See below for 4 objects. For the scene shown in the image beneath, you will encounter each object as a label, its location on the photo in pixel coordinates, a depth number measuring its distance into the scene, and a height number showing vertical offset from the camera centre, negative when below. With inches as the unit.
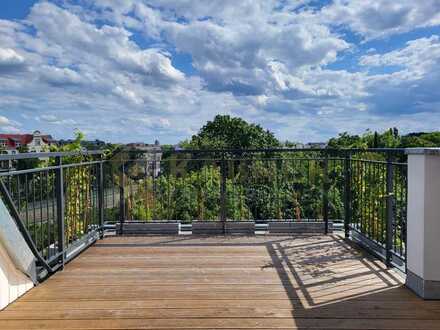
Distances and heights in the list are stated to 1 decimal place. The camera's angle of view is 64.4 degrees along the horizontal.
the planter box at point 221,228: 182.2 -37.0
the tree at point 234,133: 922.7 +66.0
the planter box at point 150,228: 182.5 -36.6
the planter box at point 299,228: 181.3 -37.3
